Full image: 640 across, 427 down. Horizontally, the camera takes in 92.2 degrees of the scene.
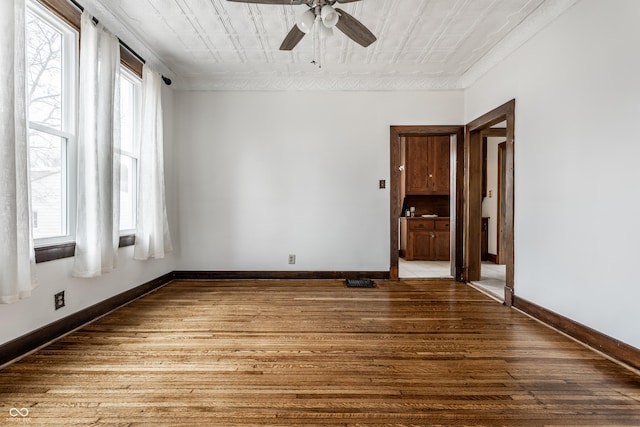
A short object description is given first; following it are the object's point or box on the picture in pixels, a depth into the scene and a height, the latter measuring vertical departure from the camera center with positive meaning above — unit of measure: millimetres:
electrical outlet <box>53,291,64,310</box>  2324 -680
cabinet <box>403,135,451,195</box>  5910 +842
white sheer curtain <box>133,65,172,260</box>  3291 +384
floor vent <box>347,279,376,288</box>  3865 -945
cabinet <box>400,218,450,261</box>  5824 -567
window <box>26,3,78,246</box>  2184 +669
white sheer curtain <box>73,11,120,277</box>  2447 +475
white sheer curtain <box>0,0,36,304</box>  1749 +280
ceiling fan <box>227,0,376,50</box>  2096 +1399
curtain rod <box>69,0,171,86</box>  2431 +1633
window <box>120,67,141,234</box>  3289 +707
